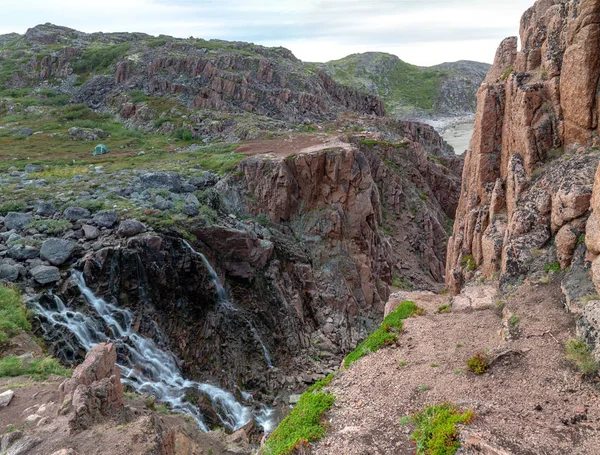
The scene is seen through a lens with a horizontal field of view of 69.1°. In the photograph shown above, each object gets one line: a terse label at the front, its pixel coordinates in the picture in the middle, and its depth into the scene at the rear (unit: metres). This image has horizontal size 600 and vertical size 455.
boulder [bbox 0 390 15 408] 12.68
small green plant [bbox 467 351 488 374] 11.16
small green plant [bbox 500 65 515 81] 18.58
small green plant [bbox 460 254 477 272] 16.91
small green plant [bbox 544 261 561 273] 12.68
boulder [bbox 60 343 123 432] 11.22
